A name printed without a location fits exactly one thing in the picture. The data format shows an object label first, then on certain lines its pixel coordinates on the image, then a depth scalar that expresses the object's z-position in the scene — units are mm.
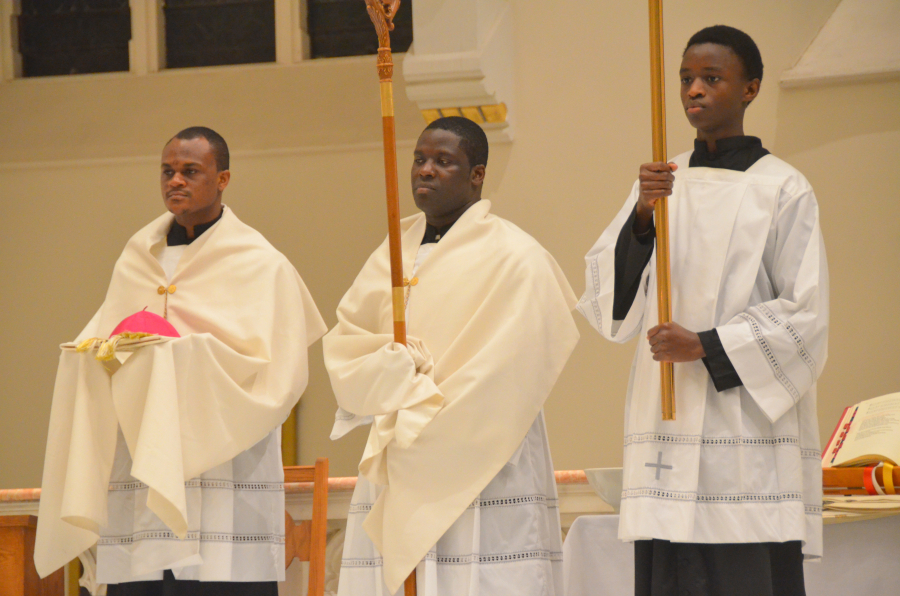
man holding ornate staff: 6770
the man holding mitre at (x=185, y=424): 7480
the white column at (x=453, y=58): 13187
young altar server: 6172
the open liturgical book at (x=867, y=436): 7609
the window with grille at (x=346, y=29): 17219
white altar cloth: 7141
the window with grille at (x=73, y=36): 17859
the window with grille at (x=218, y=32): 17500
